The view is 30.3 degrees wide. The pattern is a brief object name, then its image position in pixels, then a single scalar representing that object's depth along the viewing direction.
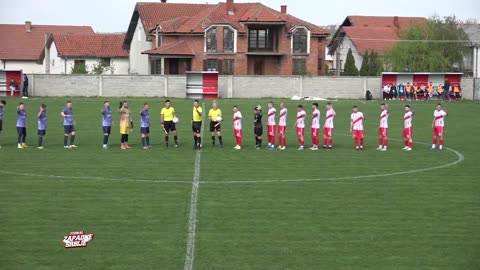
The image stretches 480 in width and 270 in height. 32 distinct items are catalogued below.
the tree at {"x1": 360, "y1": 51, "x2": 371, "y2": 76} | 77.69
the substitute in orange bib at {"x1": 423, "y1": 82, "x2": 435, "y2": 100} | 65.50
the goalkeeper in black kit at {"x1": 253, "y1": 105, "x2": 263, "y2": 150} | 33.88
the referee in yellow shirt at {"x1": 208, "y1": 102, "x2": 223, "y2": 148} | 33.88
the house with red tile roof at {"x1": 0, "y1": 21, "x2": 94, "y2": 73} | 97.75
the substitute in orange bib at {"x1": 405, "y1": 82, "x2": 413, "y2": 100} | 64.62
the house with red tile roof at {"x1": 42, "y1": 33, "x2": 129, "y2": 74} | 91.81
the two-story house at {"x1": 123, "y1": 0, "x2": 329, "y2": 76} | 75.62
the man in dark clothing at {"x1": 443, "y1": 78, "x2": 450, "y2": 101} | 64.06
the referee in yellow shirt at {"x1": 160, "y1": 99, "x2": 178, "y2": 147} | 33.94
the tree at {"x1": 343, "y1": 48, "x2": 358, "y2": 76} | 78.75
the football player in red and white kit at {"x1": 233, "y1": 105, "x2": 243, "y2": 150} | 33.78
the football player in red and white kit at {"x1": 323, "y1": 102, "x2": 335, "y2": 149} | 33.84
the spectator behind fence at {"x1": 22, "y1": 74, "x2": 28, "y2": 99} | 61.95
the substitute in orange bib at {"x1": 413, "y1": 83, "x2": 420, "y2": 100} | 65.06
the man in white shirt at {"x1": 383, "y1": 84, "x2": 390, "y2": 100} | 65.31
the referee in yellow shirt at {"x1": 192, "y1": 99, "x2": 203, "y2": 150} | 33.72
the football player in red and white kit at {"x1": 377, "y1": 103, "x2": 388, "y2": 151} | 33.47
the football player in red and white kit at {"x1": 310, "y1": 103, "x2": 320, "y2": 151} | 33.81
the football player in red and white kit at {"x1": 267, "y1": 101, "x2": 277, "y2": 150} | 34.26
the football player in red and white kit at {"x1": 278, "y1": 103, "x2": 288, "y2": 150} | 33.94
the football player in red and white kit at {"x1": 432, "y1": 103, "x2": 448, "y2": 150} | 33.69
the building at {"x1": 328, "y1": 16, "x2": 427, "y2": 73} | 92.38
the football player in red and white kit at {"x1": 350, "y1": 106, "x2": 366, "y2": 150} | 33.47
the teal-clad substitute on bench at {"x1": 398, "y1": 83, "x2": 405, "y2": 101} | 65.19
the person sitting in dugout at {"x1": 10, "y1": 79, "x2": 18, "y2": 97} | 62.57
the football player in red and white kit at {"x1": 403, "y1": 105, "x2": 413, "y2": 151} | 33.44
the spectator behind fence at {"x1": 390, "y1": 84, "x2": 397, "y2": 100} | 64.94
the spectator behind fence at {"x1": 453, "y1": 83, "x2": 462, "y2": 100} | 65.42
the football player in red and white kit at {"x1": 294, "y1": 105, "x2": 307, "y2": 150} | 33.91
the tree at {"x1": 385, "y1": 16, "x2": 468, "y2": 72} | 81.78
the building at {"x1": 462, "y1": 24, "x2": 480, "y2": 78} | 83.41
